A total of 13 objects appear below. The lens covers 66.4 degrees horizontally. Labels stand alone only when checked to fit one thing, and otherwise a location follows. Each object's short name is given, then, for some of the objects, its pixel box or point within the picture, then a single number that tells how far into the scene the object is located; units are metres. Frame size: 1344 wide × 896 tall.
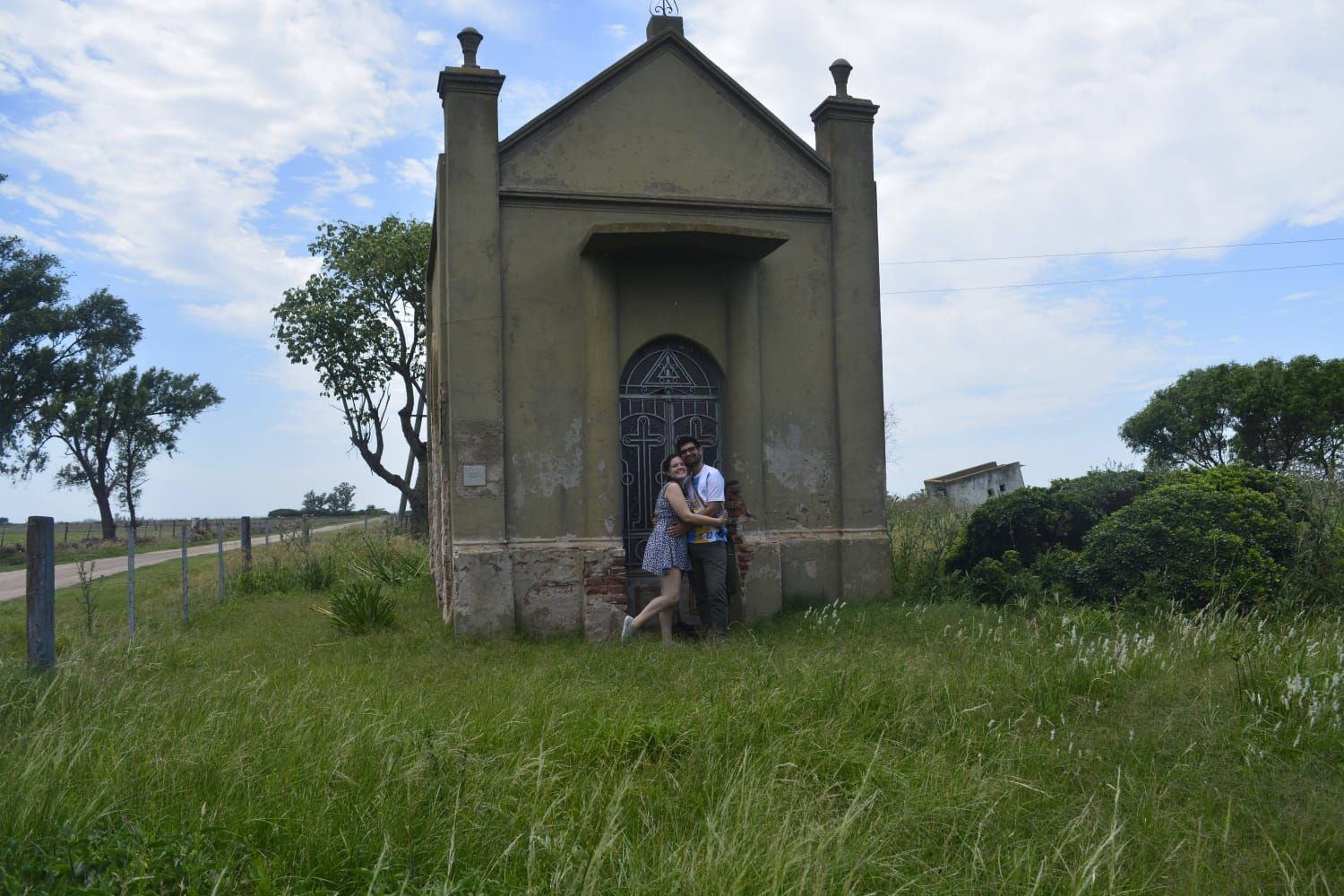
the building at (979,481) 34.50
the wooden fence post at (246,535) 17.81
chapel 10.33
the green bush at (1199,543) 9.80
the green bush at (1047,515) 12.20
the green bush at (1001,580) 11.22
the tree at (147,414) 45.12
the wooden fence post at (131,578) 9.62
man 9.66
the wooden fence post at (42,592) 6.67
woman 9.59
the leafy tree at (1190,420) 36.88
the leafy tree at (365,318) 29.58
